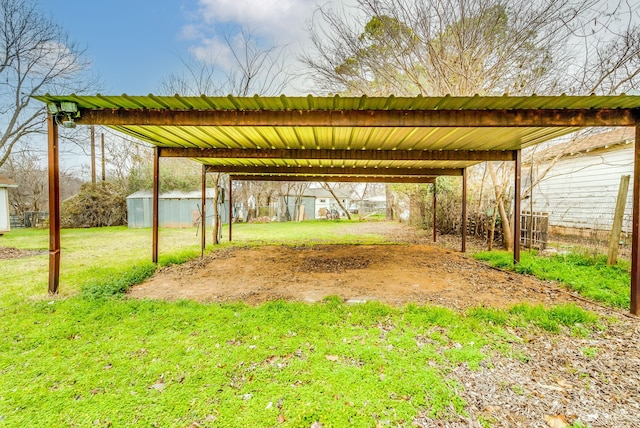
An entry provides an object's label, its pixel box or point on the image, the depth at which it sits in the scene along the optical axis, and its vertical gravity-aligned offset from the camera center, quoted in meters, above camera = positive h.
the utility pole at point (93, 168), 15.76 +2.21
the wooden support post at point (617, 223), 5.22 -0.26
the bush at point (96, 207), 15.49 +0.02
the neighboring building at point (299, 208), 21.22 -0.08
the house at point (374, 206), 32.94 +0.26
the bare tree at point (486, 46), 5.95 +3.89
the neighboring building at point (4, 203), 11.76 +0.17
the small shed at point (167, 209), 15.34 -0.08
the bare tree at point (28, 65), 8.01 +4.15
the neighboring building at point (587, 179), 7.05 +0.93
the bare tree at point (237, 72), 8.59 +4.19
